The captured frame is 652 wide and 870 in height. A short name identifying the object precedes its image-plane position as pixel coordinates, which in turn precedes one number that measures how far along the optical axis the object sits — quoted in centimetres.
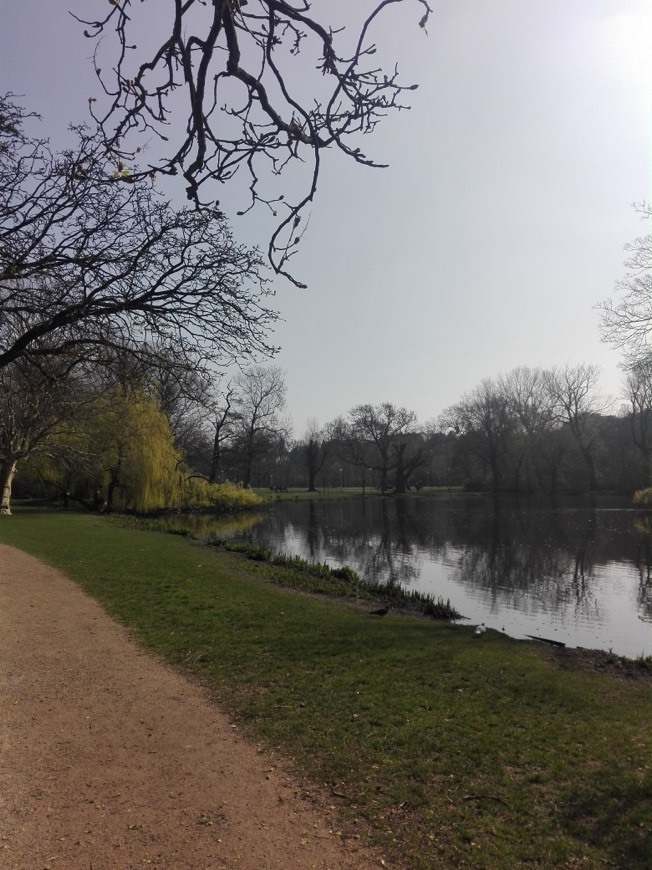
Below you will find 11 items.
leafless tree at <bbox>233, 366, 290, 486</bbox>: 5919
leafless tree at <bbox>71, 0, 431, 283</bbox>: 243
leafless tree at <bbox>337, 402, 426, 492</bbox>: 7644
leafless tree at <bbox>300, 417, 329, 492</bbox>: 7925
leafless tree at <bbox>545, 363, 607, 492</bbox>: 6544
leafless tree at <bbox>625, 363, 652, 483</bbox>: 5770
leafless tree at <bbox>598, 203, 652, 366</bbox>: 1942
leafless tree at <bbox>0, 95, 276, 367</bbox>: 537
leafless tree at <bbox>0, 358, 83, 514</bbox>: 1971
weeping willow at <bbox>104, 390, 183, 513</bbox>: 3055
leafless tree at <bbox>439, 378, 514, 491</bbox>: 7125
